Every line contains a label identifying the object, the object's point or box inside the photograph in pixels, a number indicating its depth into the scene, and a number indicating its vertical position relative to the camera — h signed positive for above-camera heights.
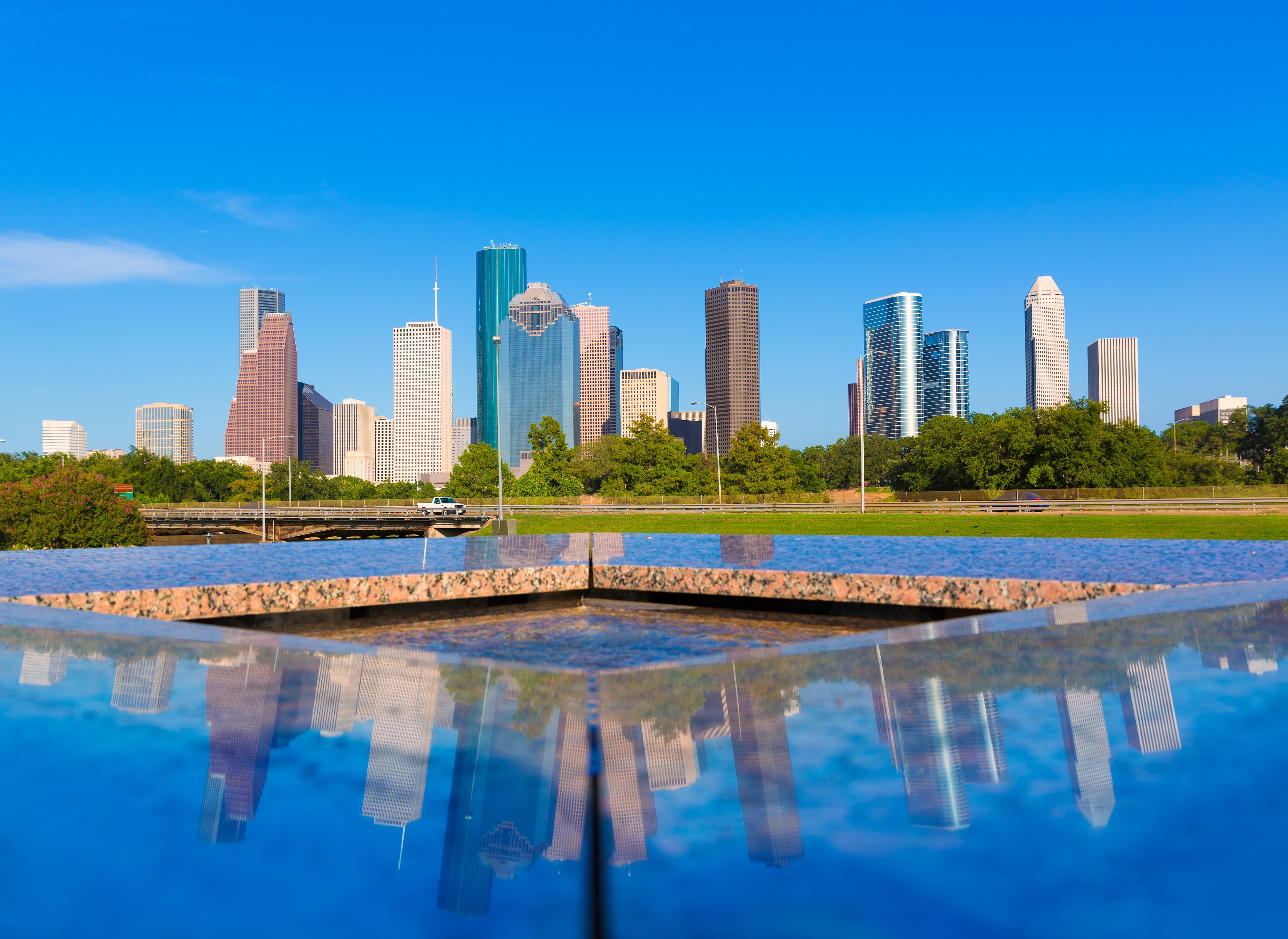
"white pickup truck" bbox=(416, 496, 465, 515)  62.00 -1.62
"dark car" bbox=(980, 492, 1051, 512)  44.25 -1.31
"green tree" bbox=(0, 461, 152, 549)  28.89 -0.82
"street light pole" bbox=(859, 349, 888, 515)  34.31 +3.38
